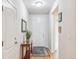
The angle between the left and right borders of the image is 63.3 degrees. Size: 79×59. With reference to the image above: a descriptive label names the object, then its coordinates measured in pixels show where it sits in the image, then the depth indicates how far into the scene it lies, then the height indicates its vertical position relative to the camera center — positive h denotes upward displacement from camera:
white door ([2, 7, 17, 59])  1.09 -0.06
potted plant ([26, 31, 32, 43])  2.78 -0.22
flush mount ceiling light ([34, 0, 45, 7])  2.59 +1.16
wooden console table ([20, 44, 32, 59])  2.34 -0.91
